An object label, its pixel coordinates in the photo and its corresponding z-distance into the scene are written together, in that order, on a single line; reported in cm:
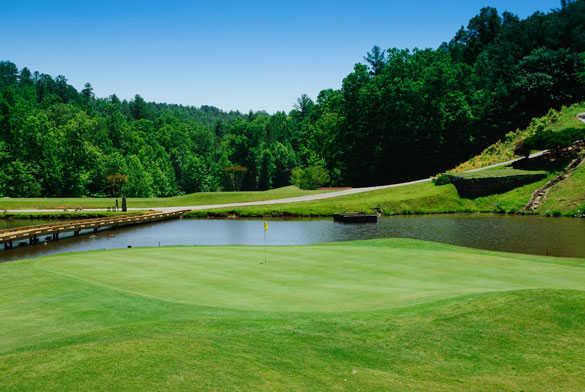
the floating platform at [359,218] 5788
